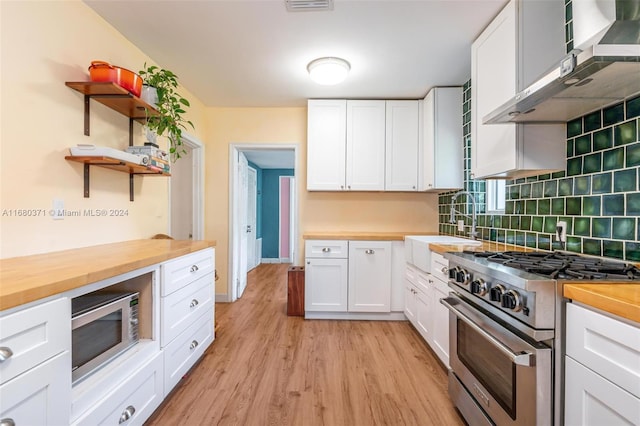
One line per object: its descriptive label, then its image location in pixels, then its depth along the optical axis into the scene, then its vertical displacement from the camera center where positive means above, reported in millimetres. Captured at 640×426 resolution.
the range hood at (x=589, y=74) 945 +521
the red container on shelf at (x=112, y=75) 1648 +815
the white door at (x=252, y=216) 5238 -77
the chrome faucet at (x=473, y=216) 2436 -27
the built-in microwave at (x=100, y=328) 1133 -531
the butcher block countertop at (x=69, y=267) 852 -227
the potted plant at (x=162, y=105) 2020 +770
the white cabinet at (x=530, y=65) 1603 +843
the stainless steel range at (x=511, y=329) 1004 -482
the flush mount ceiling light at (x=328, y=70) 2361 +1211
